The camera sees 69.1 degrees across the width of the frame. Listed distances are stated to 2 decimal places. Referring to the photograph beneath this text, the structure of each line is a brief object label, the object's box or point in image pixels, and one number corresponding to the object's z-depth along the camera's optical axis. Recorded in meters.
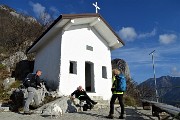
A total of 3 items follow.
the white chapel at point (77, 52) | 7.66
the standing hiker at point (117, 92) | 4.98
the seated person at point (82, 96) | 6.69
